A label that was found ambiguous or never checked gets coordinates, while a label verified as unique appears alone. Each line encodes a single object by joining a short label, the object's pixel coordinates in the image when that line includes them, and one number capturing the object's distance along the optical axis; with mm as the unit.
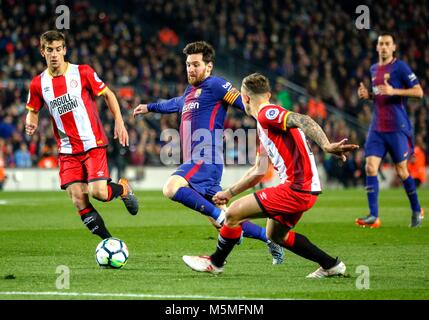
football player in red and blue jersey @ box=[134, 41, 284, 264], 19391
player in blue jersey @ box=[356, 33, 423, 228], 27391
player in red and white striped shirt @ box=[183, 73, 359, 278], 15961
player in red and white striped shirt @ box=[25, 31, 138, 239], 19906
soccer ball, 17812
